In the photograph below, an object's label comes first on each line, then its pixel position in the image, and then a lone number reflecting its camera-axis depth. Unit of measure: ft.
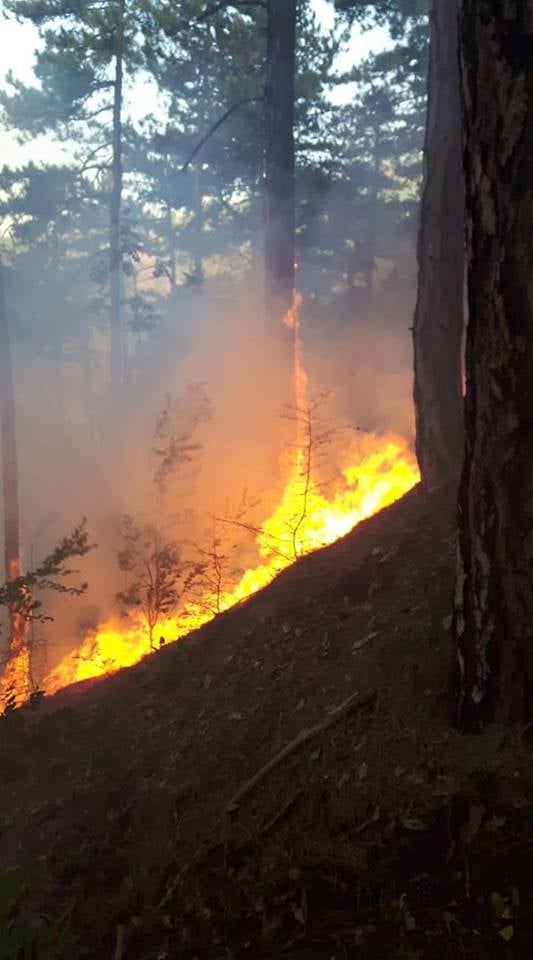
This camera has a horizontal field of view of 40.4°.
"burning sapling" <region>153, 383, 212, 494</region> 55.22
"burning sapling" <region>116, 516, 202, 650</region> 35.24
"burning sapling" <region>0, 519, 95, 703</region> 25.14
